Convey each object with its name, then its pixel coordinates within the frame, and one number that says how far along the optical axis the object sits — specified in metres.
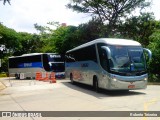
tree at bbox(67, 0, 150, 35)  19.52
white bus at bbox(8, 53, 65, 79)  17.81
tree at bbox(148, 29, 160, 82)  13.28
